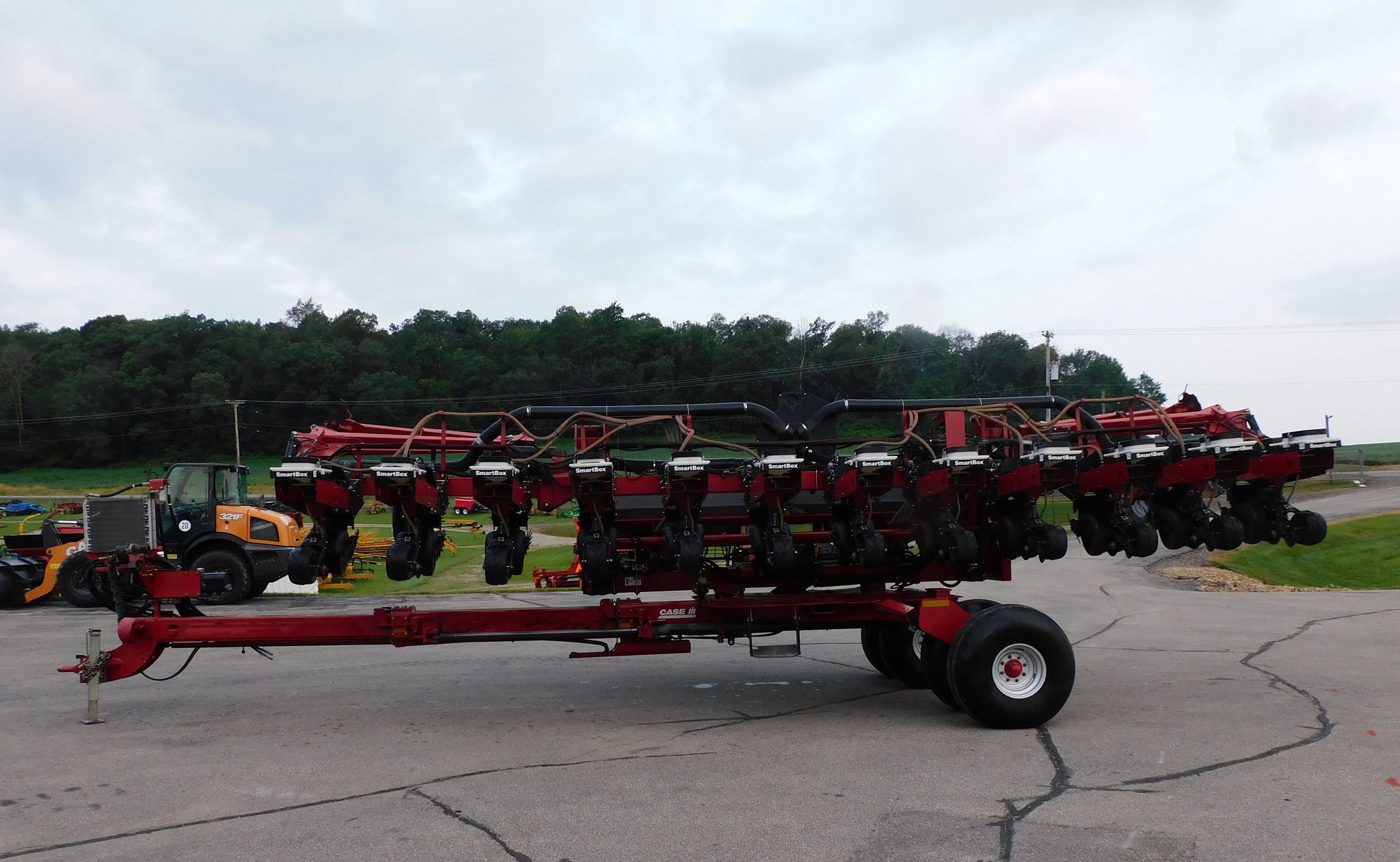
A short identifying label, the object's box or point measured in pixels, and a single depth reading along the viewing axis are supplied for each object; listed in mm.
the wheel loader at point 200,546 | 16609
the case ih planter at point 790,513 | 6996
